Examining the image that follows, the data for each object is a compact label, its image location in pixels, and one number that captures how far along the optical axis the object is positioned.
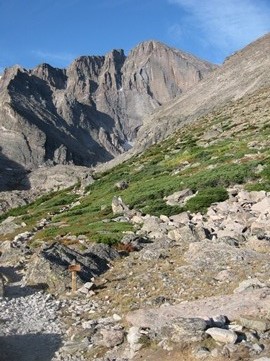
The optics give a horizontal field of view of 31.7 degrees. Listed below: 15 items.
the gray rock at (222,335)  12.28
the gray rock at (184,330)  12.60
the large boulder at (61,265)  20.30
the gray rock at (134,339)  13.05
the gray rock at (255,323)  12.81
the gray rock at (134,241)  24.85
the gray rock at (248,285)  16.11
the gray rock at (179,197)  34.20
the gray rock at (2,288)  19.36
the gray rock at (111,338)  13.73
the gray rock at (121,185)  52.61
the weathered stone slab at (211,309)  14.02
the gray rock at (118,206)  36.53
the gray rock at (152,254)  22.43
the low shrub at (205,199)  30.42
